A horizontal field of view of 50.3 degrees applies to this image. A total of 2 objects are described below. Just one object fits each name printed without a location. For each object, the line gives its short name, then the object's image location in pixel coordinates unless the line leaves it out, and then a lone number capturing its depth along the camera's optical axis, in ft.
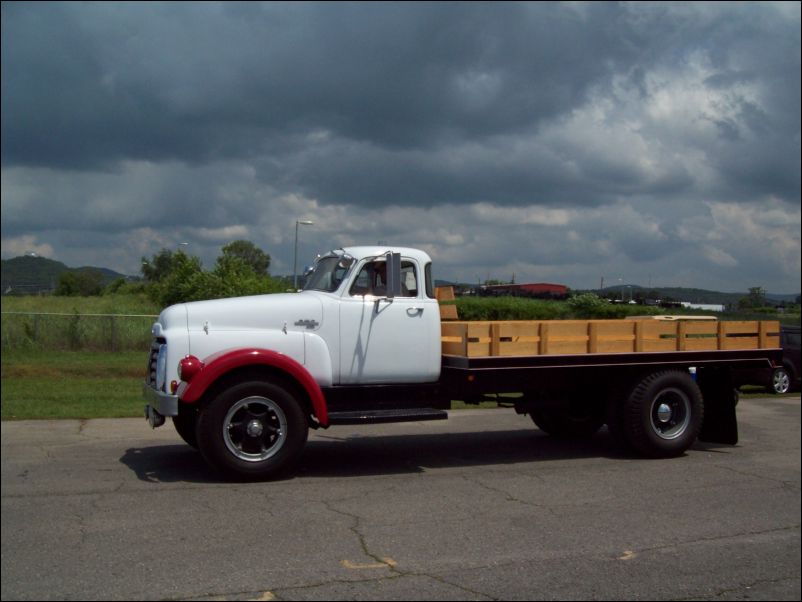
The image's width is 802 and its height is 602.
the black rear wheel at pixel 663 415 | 33.76
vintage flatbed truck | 26.45
